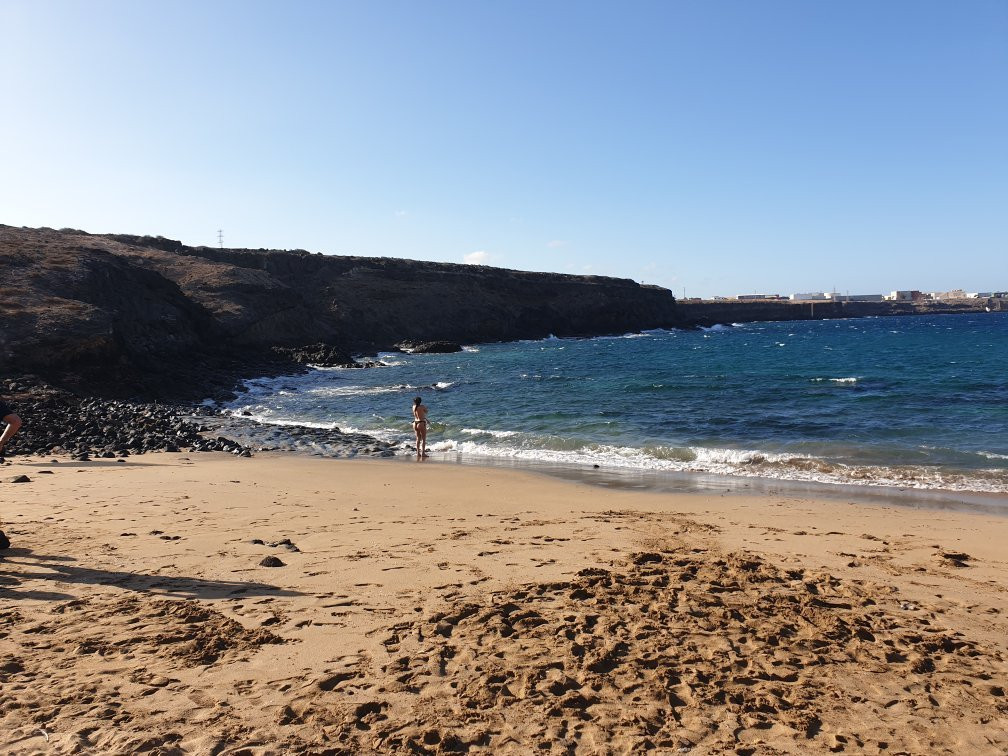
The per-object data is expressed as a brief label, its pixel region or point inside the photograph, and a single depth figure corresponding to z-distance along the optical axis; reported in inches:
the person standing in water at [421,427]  625.6
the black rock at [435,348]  2335.1
